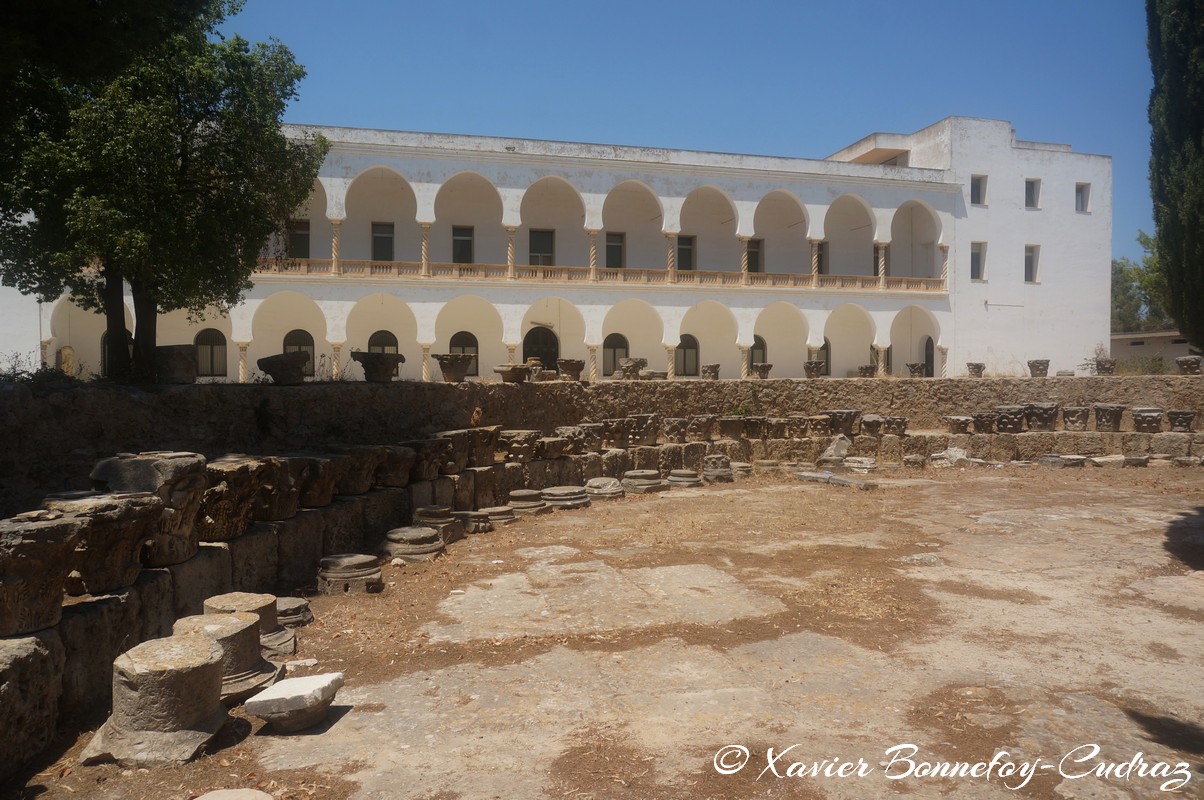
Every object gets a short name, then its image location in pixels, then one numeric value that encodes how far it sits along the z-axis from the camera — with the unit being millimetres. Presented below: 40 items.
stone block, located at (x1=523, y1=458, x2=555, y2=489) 14556
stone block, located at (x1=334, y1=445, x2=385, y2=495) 10234
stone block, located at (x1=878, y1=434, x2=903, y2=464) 20047
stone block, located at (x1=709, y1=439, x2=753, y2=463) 18828
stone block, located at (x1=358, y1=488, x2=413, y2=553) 10438
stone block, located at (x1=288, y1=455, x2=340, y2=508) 8992
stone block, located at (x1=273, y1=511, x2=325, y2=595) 8477
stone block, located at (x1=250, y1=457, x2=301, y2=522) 8383
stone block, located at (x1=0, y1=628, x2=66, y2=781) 4379
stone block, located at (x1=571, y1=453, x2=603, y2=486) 15874
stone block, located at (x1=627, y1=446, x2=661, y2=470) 17234
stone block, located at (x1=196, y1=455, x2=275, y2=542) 7469
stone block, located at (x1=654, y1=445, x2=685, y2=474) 17594
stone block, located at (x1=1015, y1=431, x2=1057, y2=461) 20875
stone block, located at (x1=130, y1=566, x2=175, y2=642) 5977
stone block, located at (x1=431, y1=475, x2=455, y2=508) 12102
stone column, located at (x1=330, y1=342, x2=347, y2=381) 24812
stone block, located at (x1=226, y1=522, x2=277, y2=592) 7734
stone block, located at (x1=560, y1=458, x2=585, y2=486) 15383
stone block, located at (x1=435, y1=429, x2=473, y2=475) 12430
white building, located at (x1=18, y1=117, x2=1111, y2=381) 25719
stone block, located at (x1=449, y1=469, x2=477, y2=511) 12516
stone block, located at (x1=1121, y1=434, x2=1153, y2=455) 20859
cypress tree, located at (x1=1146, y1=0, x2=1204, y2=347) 10680
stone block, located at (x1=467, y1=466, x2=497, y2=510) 13070
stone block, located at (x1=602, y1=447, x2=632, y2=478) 16500
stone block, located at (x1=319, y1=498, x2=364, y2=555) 9508
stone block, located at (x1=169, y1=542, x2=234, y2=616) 6598
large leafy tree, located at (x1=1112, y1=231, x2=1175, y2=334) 56250
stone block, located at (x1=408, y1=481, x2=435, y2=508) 11648
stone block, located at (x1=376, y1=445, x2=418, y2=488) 11242
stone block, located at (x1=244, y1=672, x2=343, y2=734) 5012
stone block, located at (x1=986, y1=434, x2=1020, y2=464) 20594
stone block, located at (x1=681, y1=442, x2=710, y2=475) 17984
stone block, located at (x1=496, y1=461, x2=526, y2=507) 13938
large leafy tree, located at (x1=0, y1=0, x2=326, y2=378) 10227
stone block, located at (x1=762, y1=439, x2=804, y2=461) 19575
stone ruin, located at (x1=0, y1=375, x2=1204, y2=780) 4820
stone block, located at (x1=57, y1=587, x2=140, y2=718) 5152
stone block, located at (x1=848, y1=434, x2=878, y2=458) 20000
